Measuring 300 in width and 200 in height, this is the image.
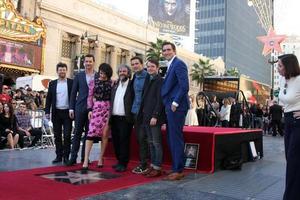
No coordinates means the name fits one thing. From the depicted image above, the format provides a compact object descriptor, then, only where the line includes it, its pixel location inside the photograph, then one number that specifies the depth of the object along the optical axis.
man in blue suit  5.88
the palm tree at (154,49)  56.16
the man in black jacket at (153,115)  6.09
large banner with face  86.06
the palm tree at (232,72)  75.93
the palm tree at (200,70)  69.30
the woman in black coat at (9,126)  9.56
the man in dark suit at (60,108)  7.52
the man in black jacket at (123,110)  6.53
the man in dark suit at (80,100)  7.02
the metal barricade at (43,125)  10.88
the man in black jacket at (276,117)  19.17
